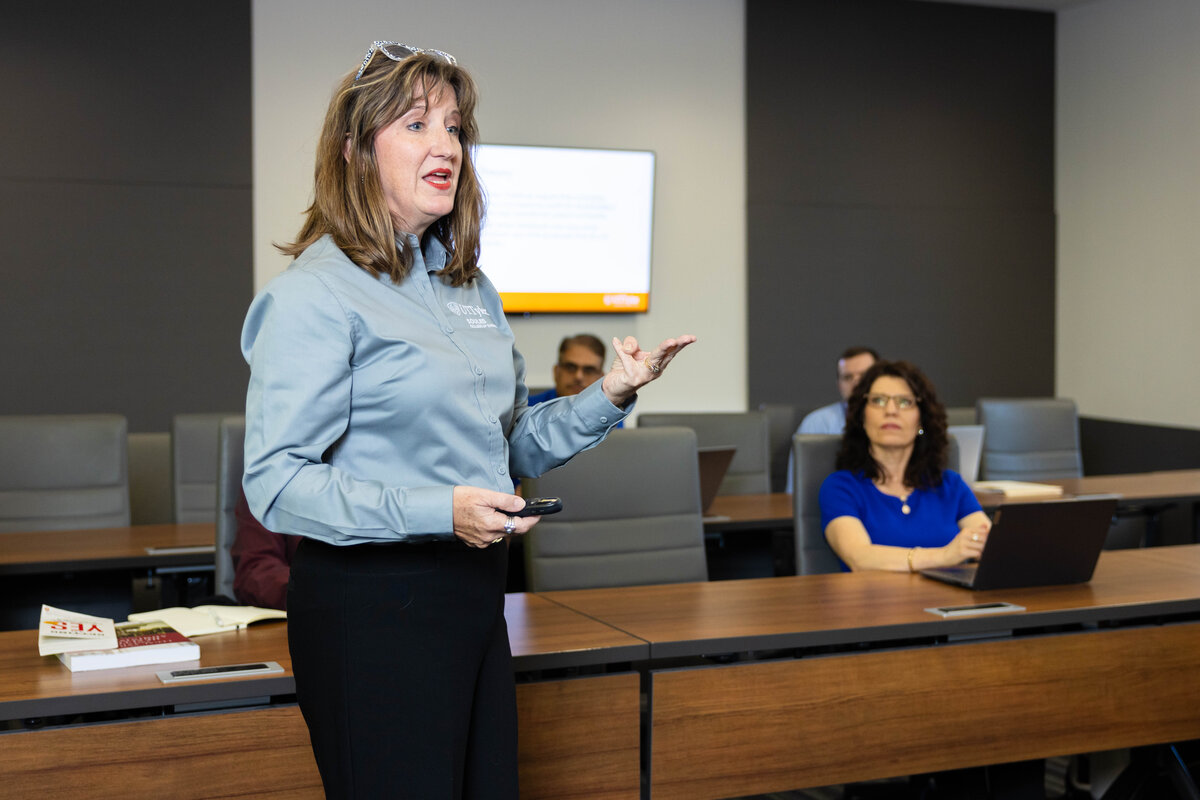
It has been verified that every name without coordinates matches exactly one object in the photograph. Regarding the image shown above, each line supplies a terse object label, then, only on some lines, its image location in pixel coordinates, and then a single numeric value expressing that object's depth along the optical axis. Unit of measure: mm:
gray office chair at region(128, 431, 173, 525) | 4363
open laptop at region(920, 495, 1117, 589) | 2496
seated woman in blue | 3164
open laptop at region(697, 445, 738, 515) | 3619
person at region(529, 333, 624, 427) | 4809
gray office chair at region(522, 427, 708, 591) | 3006
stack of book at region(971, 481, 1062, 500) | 4250
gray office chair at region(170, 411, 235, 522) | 3916
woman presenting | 1364
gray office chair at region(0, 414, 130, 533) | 3779
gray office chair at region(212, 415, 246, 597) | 3076
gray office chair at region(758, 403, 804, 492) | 5262
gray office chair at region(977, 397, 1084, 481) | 5324
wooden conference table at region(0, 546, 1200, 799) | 1790
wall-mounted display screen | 6285
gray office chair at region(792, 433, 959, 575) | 3254
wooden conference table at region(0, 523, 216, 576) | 3129
